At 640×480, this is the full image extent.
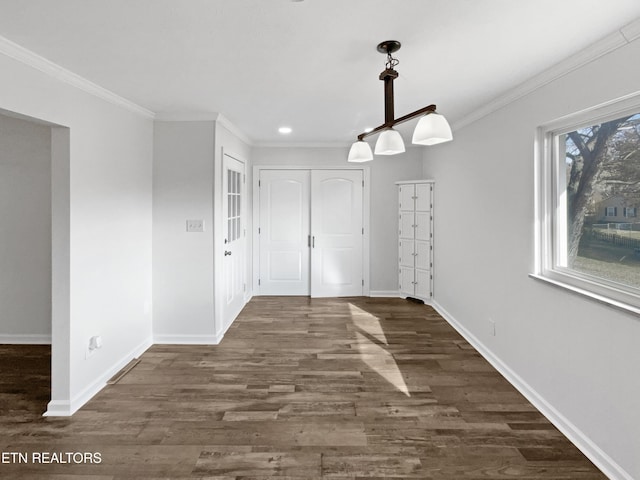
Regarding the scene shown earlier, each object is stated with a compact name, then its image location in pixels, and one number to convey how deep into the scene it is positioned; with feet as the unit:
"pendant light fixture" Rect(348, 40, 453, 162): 6.14
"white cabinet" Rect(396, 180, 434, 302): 16.70
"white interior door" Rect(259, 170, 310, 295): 18.56
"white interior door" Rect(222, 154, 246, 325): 13.76
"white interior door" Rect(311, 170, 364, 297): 18.48
